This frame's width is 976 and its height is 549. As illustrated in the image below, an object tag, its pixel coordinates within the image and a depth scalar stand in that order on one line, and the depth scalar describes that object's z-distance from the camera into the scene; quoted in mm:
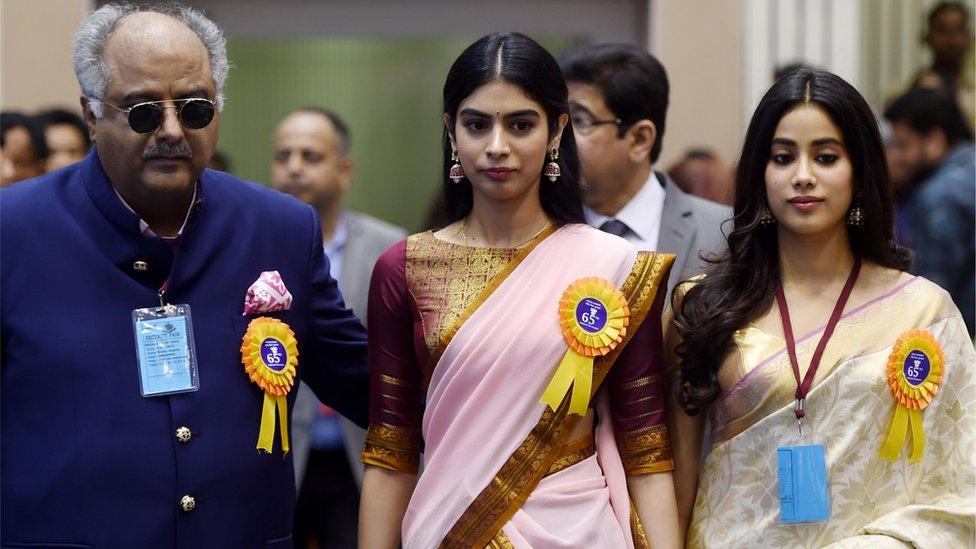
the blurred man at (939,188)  6305
